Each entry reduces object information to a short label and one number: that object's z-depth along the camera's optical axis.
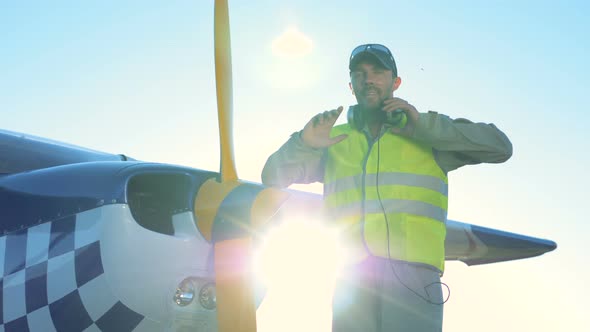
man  3.94
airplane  4.33
